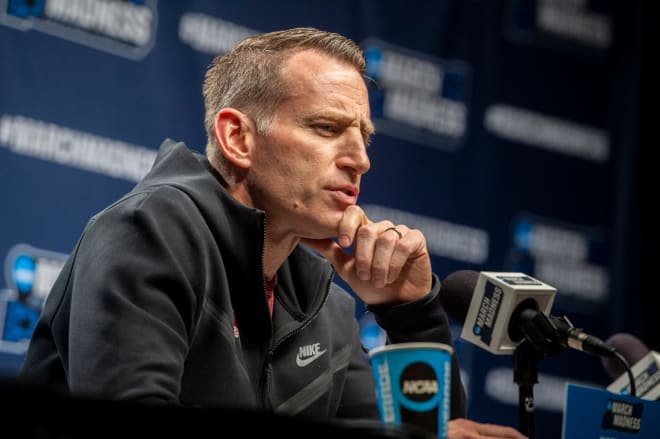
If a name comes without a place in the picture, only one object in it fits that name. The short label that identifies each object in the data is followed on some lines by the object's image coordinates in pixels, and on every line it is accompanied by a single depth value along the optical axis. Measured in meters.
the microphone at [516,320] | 3.13
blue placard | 3.10
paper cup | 2.90
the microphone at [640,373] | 3.28
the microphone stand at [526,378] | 3.13
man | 3.10
